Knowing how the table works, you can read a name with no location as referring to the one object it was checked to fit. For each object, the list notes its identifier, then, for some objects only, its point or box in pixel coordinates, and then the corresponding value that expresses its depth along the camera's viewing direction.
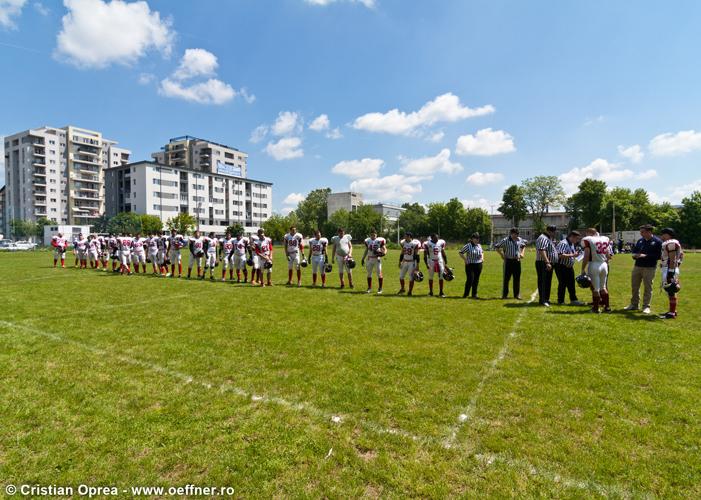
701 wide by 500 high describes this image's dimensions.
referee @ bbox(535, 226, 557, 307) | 10.80
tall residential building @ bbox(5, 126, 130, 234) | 92.12
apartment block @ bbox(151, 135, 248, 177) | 103.62
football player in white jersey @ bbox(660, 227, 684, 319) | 9.00
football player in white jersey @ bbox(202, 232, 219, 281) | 16.86
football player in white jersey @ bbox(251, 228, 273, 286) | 14.56
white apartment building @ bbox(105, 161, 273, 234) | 80.69
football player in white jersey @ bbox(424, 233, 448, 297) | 12.66
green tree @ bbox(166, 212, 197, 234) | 73.94
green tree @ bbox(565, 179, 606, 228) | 77.50
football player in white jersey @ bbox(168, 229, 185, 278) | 17.83
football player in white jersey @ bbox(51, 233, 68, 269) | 22.03
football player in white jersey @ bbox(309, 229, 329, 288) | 14.30
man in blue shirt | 9.55
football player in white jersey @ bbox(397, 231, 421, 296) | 12.55
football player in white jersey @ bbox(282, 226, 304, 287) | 14.56
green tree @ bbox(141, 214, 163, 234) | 70.01
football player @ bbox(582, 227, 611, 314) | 9.70
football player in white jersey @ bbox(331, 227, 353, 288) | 13.87
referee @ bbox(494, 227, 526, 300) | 11.59
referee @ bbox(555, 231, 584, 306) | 11.10
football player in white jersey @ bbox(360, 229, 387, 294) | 13.12
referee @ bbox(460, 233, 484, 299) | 12.05
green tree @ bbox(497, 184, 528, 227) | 88.73
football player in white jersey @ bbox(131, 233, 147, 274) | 19.23
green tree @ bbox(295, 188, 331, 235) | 125.69
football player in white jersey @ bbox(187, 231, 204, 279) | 16.91
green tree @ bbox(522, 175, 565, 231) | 90.19
